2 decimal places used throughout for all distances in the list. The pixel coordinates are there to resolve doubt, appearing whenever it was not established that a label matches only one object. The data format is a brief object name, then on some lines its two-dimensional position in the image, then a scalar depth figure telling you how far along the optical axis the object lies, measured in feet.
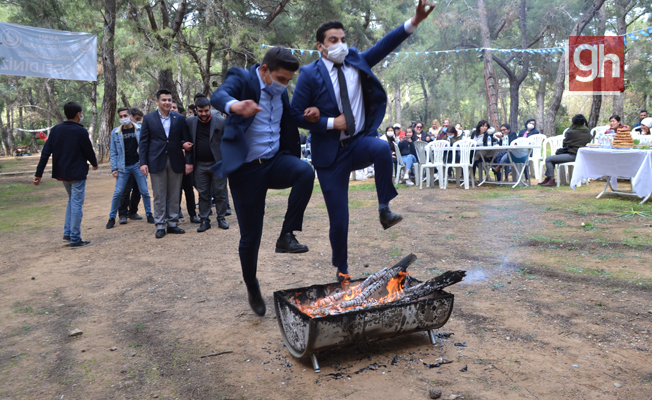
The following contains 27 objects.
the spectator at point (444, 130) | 44.94
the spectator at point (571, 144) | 35.27
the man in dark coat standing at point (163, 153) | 24.02
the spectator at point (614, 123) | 39.24
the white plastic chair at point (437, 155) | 38.60
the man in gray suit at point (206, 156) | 23.85
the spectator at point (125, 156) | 26.53
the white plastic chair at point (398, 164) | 41.90
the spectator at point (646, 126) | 41.29
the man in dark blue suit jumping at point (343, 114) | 11.76
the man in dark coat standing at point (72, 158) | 22.40
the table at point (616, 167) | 27.50
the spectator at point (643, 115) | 45.25
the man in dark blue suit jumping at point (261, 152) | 10.82
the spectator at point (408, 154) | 42.37
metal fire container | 9.43
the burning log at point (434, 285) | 10.66
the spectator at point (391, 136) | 42.72
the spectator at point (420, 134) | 44.98
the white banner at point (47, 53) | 40.09
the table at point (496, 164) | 35.47
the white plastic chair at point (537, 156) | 40.78
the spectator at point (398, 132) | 49.37
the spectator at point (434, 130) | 48.34
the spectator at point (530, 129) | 44.45
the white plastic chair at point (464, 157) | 37.60
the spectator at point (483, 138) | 39.47
